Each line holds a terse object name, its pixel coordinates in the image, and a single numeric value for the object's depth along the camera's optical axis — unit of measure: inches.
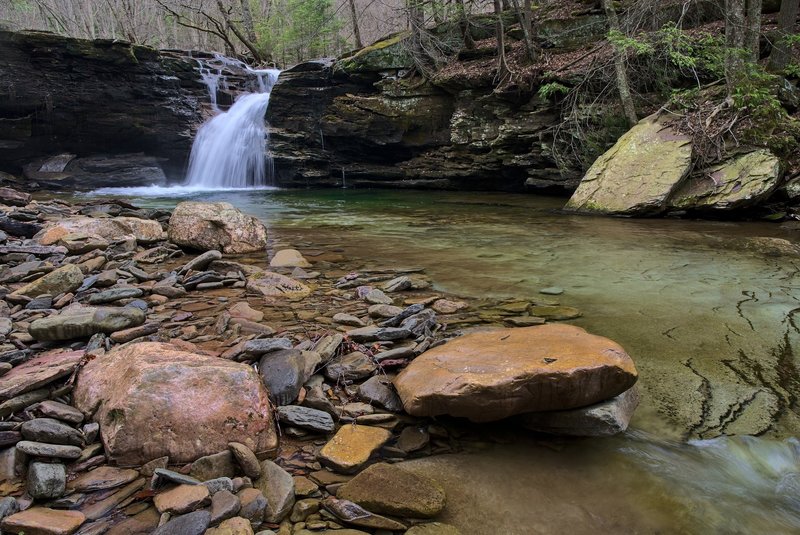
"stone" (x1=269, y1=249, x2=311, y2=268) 229.0
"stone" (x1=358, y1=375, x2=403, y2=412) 105.0
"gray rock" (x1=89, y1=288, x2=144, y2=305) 162.6
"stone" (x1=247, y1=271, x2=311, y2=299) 179.5
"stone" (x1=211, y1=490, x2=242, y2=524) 71.6
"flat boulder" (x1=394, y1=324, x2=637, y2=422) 91.4
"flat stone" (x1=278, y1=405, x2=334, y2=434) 96.3
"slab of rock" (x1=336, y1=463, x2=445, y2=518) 75.8
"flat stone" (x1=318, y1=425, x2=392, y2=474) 87.1
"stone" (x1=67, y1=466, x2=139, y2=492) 78.7
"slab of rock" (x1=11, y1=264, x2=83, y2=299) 166.7
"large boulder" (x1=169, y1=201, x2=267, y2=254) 253.6
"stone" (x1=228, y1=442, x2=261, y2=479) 82.8
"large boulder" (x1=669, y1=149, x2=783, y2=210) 323.6
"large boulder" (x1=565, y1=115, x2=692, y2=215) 347.9
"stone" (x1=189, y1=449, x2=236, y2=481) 81.5
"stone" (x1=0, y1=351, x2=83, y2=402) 95.0
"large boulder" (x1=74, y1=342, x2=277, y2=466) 85.7
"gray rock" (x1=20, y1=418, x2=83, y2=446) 84.9
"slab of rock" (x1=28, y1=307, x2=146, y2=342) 125.3
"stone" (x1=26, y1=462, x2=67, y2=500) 75.5
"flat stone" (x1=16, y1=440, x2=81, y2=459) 80.8
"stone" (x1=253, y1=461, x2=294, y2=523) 74.9
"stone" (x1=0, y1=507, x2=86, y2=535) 68.4
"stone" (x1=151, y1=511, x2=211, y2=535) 68.4
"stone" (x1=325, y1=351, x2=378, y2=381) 115.6
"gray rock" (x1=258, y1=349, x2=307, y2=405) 103.7
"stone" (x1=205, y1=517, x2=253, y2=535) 68.8
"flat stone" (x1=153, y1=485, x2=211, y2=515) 73.0
